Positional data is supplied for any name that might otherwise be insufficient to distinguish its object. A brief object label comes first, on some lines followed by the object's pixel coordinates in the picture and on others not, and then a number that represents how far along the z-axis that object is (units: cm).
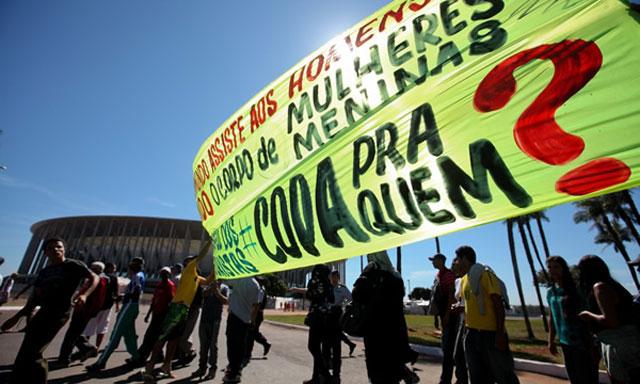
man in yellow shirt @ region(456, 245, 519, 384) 316
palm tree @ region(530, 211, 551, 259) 2789
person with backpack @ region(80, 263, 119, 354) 655
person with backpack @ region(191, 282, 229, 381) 507
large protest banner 120
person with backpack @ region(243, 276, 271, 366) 615
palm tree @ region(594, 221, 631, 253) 3539
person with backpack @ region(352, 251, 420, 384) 264
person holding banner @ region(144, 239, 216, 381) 463
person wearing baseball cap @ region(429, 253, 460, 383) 433
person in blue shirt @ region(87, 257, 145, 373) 520
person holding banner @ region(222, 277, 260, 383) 426
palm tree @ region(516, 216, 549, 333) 2386
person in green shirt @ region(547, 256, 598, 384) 329
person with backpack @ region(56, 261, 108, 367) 524
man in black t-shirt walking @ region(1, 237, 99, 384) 332
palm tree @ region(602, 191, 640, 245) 2679
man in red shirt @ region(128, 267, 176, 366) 541
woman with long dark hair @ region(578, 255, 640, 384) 257
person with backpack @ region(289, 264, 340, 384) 440
